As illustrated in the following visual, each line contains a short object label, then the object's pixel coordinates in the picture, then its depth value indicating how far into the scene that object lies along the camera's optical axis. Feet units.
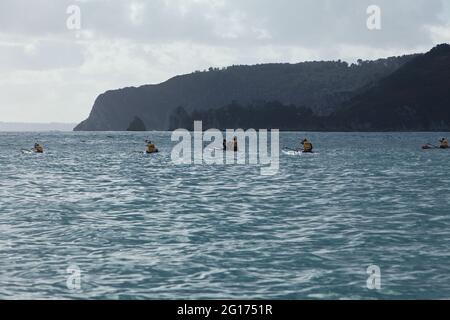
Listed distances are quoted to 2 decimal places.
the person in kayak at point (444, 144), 315.74
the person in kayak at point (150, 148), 283.94
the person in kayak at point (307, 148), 276.21
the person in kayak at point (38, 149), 318.00
